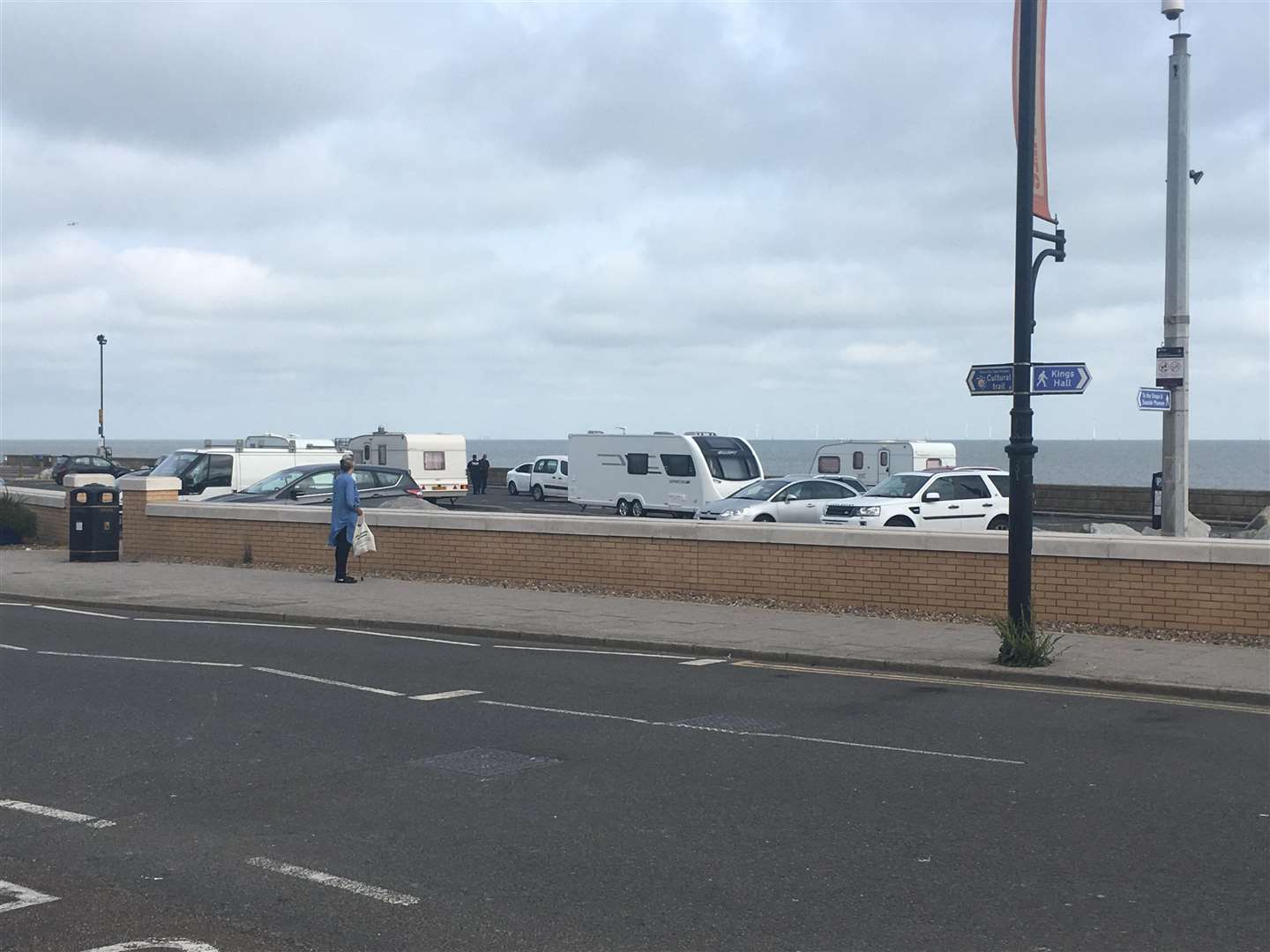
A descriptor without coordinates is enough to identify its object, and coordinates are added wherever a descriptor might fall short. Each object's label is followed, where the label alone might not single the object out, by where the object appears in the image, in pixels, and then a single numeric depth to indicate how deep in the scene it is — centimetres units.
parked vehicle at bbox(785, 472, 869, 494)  2933
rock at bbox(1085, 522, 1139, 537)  2264
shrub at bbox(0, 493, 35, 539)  2702
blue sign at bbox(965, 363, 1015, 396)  1243
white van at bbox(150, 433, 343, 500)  3028
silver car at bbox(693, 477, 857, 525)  2725
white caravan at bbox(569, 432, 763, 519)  3562
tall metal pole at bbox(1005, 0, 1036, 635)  1232
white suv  2506
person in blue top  1925
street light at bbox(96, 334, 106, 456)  6669
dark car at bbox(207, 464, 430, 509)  2570
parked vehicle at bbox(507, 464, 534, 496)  5241
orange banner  1393
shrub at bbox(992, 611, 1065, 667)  1212
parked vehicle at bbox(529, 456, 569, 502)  4866
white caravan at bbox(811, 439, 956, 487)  4031
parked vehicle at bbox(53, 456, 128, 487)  5328
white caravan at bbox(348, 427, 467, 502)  4356
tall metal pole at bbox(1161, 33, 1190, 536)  1700
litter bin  2302
